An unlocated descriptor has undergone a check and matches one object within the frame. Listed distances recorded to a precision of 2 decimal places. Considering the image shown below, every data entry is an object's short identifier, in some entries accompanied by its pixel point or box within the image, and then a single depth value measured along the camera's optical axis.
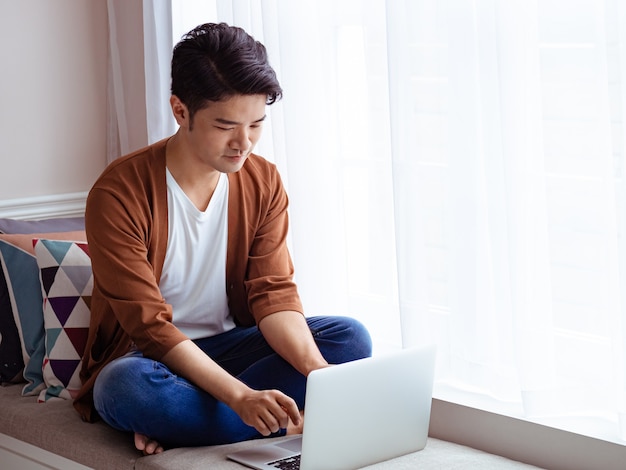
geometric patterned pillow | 2.18
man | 1.86
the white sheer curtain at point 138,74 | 2.65
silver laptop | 1.73
